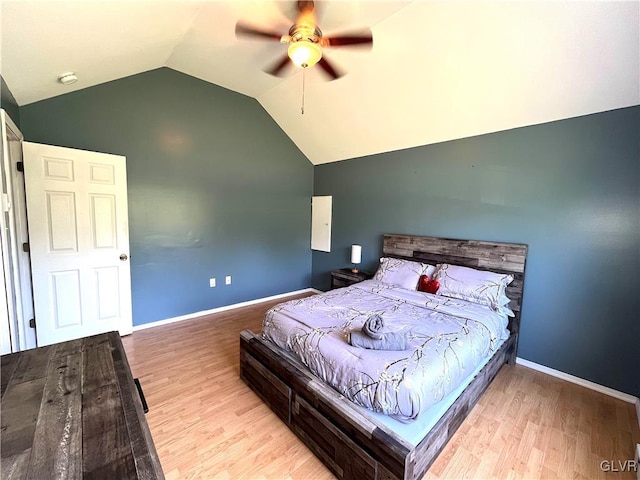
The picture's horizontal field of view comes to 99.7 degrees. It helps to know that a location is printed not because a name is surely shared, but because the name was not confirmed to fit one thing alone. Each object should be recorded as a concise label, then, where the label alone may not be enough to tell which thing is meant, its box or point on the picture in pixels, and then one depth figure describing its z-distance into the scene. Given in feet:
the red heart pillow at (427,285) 9.41
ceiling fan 5.84
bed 4.29
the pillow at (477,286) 8.39
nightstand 12.32
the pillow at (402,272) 10.11
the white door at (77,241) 8.30
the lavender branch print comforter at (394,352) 4.67
